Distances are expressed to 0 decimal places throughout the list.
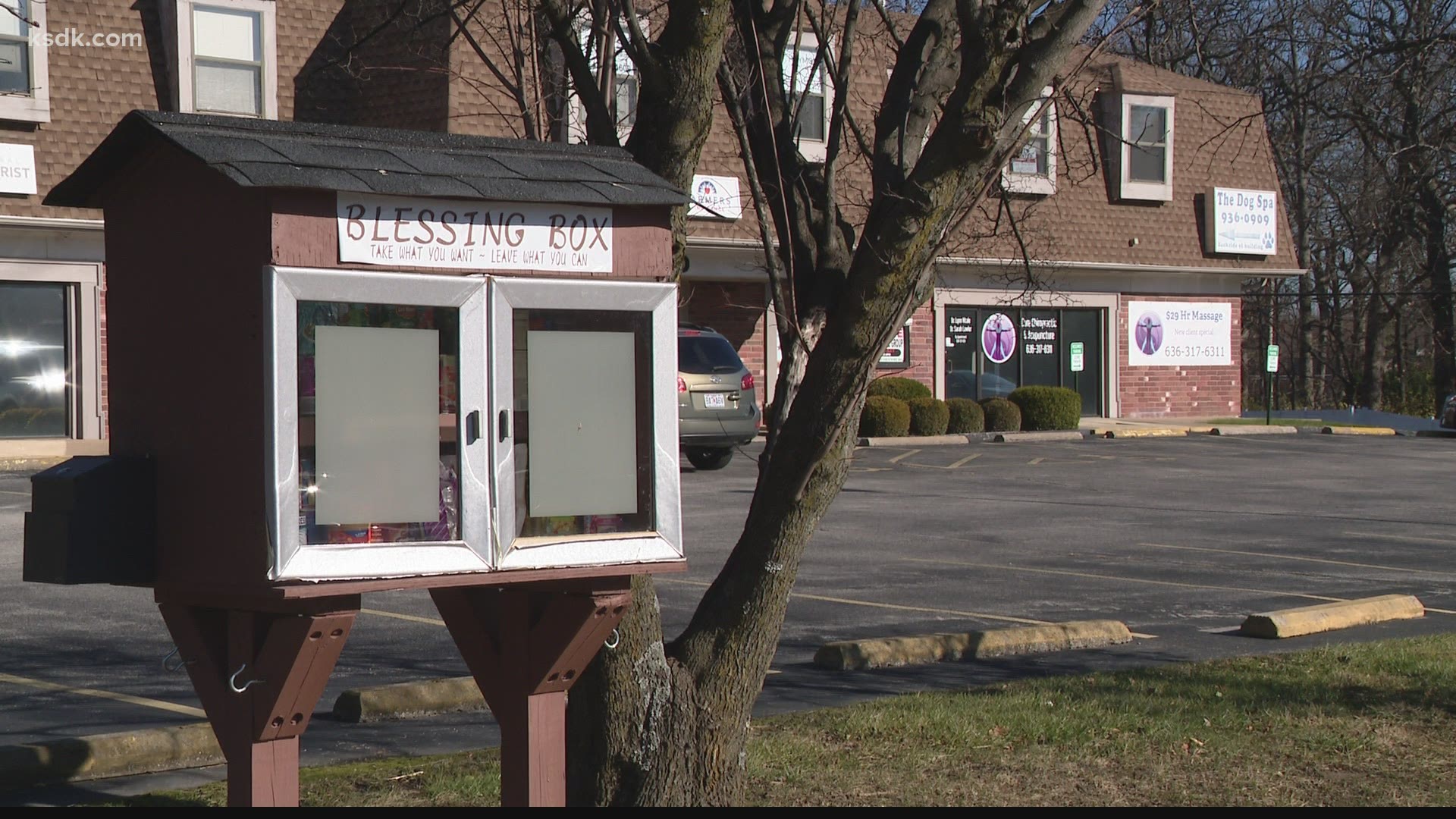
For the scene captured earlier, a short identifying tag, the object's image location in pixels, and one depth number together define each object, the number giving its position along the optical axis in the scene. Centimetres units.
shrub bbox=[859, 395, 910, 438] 2619
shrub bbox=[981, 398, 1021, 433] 2861
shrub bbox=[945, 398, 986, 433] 2798
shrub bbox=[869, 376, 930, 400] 2748
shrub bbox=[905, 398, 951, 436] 2702
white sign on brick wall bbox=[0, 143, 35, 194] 2123
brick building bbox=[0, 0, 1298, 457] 2177
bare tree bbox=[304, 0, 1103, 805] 521
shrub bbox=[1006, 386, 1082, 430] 2919
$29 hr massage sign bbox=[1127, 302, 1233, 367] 3269
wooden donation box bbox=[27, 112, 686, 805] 404
